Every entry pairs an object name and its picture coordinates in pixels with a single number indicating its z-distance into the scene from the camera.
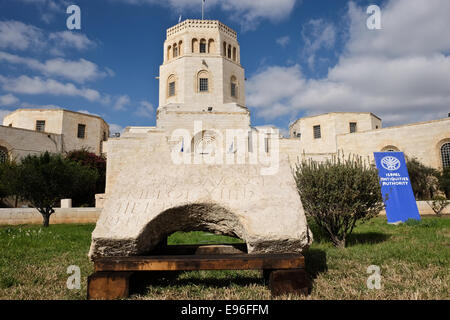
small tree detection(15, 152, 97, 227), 13.48
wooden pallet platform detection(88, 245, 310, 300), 2.77
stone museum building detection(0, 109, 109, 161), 26.52
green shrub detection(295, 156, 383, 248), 5.55
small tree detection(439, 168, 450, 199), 21.69
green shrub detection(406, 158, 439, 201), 23.58
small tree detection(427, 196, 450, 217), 14.11
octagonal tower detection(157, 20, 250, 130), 26.50
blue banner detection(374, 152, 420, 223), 10.76
